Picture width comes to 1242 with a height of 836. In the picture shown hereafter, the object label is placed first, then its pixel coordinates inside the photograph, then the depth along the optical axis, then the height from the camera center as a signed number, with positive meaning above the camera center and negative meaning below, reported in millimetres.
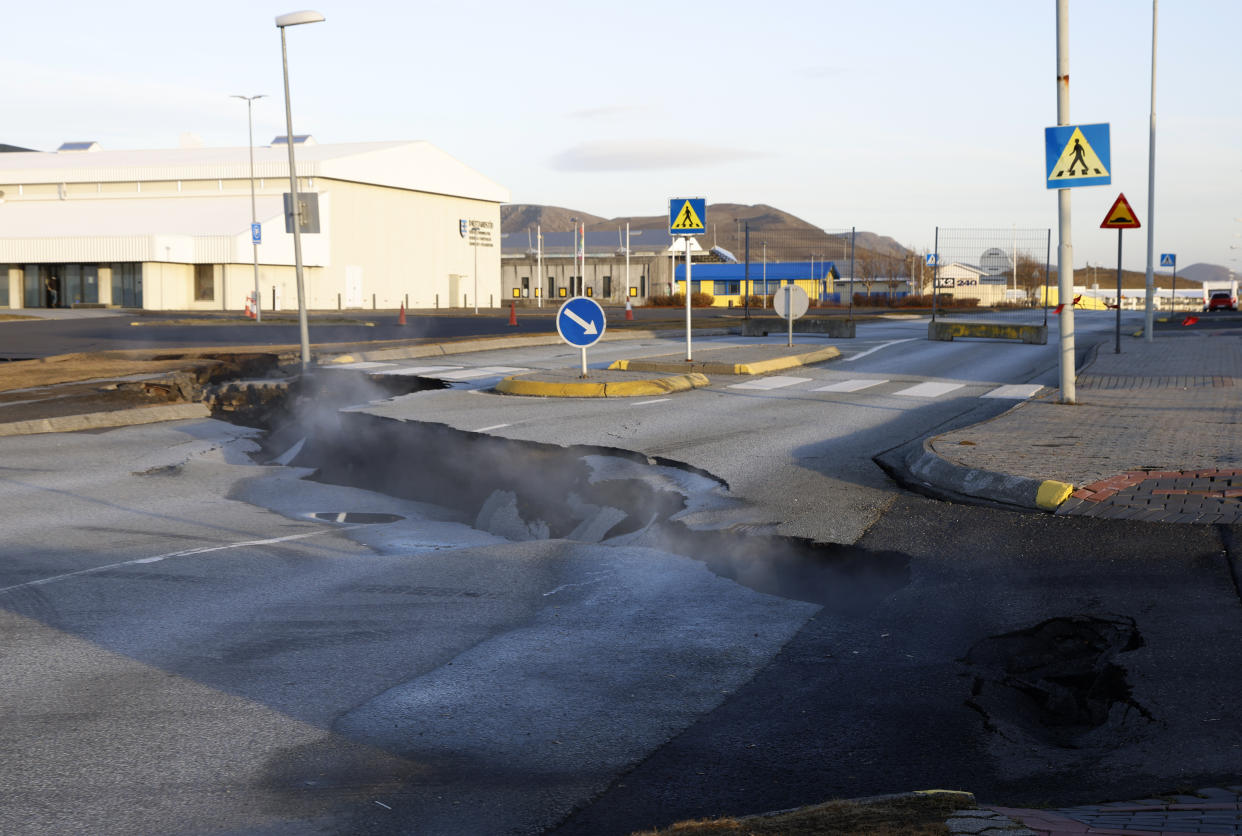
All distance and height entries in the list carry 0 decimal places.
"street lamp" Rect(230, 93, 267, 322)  55356 +10426
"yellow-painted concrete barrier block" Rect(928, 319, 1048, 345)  31359 -526
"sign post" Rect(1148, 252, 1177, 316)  50531 +2190
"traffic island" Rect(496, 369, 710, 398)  16406 -1014
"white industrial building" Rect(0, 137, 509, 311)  64000 +5792
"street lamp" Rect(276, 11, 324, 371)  22781 +4272
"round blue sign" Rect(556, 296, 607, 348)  15961 -71
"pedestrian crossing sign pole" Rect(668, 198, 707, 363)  18953 +1639
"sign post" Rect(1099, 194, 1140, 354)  22391 +1815
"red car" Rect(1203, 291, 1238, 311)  73250 +399
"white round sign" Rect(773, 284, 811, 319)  23000 +261
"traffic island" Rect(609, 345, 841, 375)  19688 -837
